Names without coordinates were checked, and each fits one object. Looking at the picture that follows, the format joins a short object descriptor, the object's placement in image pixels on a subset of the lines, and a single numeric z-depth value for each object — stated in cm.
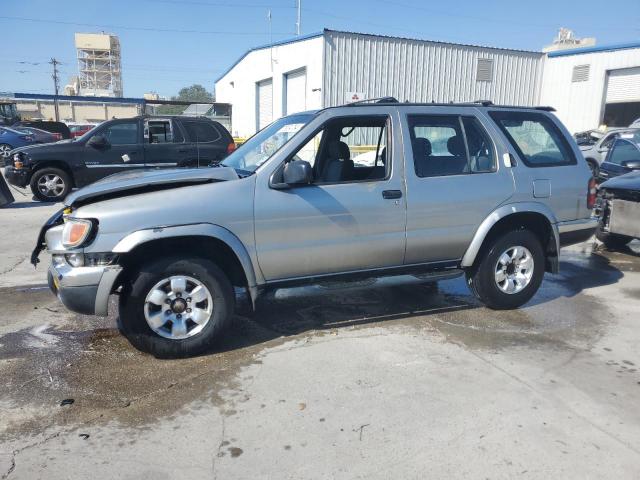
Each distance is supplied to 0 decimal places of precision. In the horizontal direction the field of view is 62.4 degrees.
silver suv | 386
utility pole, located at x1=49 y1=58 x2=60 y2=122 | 8475
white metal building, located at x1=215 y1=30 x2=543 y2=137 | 1992
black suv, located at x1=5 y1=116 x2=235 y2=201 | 1152
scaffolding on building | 12214
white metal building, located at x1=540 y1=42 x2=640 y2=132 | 2278
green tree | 13831
